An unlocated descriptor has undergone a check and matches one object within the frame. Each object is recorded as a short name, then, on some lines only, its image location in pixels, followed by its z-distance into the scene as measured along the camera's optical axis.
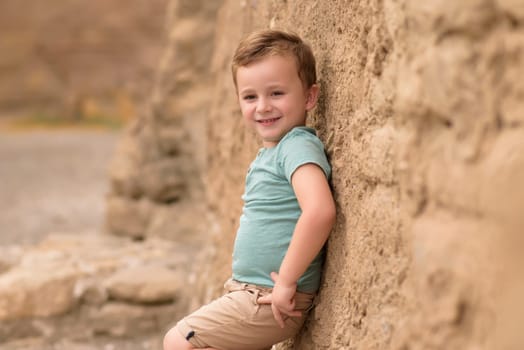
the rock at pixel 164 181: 8.24
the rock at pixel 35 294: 5.75
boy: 3.21
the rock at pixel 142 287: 6.05
